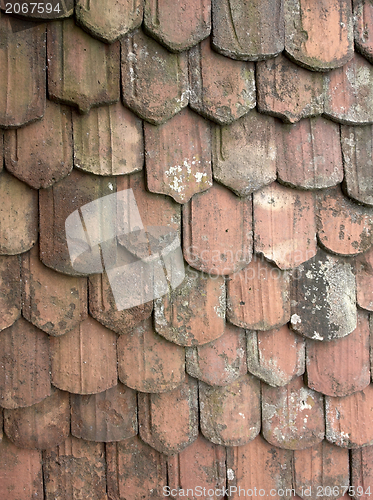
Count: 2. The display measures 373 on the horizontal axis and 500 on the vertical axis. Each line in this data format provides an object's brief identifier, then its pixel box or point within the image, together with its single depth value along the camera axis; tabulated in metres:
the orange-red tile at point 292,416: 1.30
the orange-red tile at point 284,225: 1.24
